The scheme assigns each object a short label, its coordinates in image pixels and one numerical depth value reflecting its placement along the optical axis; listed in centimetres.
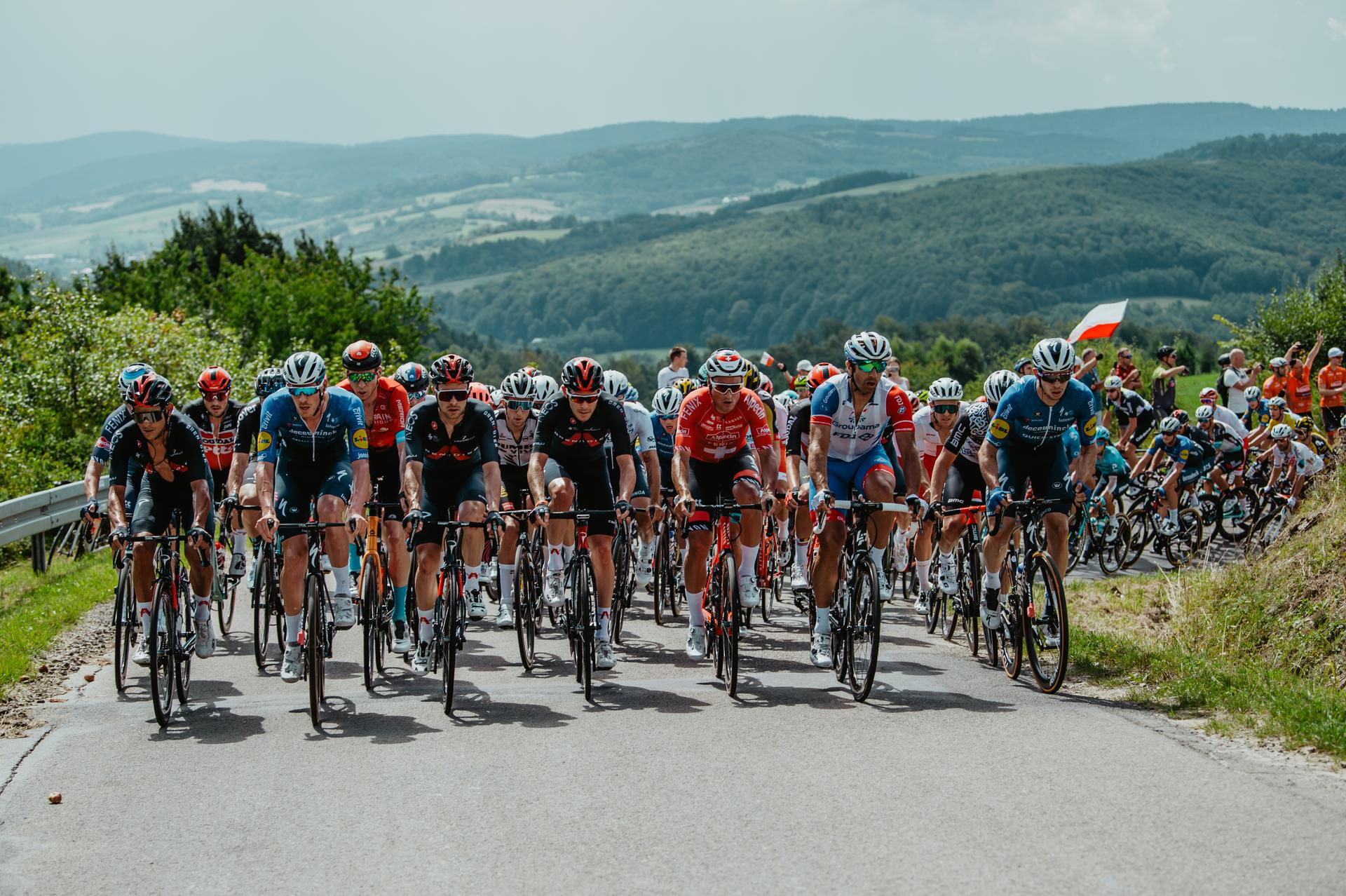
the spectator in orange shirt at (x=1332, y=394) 2041
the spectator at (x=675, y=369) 1755
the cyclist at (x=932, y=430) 1198
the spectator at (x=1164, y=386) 2173
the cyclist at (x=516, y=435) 1163
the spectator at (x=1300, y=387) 2038
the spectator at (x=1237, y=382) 2089
